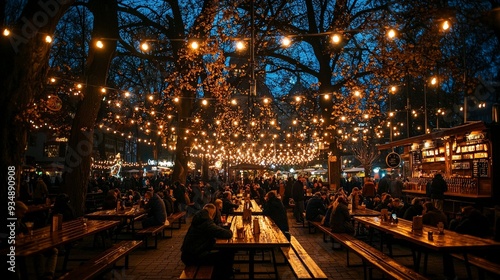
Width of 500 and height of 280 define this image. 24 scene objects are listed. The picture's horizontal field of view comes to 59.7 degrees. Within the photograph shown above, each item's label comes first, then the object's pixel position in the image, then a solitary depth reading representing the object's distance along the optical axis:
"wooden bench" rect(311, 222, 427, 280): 6.11
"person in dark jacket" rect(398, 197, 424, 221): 10.76
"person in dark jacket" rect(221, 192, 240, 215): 14.76
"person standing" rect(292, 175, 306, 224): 17.78
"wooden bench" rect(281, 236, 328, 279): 6.11
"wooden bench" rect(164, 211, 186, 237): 13.42
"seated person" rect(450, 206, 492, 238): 8.18
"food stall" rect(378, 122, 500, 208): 14.79
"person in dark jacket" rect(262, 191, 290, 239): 10.66
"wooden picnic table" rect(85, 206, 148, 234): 11.80
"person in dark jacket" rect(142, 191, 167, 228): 11.84
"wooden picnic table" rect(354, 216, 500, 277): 6.49
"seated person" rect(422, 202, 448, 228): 9.52
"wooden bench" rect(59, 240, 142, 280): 6.21
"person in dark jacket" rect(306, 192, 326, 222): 13.68
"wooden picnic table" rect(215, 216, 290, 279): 6.98
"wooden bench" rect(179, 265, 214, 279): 5.95
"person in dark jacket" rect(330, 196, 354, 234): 10.35
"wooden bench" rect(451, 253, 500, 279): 6.17
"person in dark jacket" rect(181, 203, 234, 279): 6.73
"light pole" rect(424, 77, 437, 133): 16.83
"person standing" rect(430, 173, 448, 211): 16.17
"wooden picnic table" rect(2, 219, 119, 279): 6.10
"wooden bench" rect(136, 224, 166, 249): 10.31
